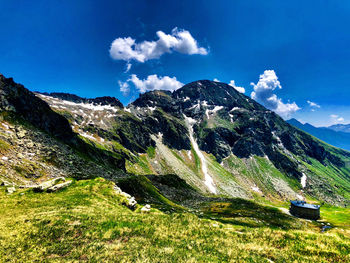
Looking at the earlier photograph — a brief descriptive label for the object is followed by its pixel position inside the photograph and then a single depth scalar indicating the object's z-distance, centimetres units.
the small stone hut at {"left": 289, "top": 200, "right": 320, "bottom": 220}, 10400
